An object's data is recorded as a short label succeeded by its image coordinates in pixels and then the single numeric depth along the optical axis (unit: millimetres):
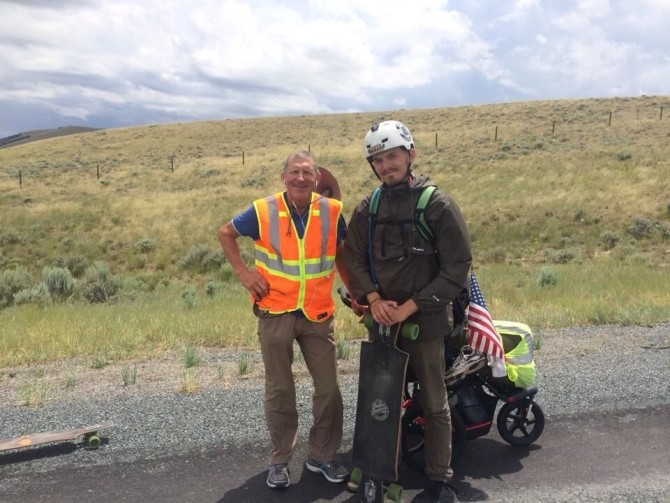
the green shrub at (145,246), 21220
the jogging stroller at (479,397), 3756
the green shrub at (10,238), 21744
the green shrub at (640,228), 18766
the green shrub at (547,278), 11823
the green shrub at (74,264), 18656
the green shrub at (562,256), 16984
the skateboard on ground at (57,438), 3922
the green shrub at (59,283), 14675
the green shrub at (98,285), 14648
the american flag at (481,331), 3697
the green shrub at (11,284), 14304
